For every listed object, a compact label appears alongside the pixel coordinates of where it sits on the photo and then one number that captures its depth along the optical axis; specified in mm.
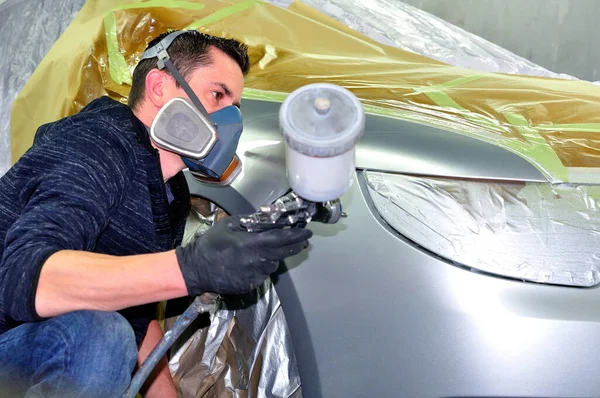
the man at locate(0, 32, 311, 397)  1205
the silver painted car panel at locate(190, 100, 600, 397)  1337
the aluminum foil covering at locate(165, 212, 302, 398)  1866
